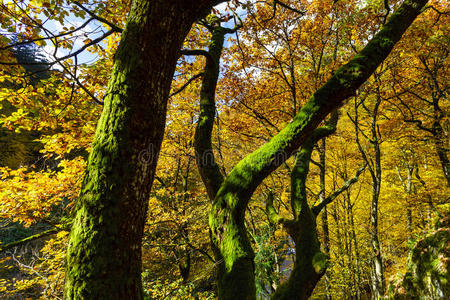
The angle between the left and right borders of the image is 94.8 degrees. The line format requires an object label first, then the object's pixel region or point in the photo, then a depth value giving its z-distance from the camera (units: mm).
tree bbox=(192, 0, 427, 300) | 2473
